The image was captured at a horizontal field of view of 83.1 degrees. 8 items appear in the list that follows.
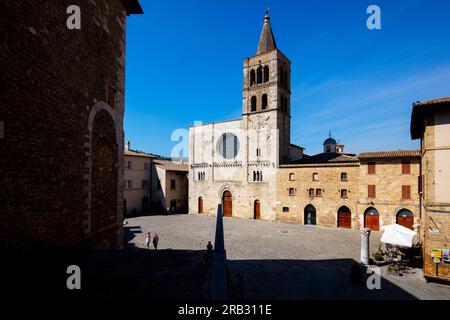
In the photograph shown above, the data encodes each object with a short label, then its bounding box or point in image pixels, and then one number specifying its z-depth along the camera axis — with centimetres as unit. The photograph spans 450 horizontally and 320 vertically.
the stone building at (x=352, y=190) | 2172
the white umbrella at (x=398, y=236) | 1358
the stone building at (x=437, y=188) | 1168
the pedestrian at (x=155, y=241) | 1559
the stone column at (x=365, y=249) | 1386
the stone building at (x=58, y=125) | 457
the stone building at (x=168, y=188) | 3500
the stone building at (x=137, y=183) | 3275
